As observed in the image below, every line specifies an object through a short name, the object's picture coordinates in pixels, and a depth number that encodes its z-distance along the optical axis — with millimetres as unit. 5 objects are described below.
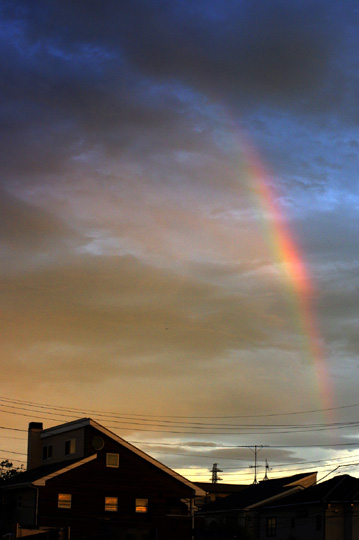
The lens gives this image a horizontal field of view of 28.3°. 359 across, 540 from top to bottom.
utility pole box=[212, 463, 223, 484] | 170875
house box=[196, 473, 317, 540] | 83562
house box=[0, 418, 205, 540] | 60781
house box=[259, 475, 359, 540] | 71750
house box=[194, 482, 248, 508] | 122812
